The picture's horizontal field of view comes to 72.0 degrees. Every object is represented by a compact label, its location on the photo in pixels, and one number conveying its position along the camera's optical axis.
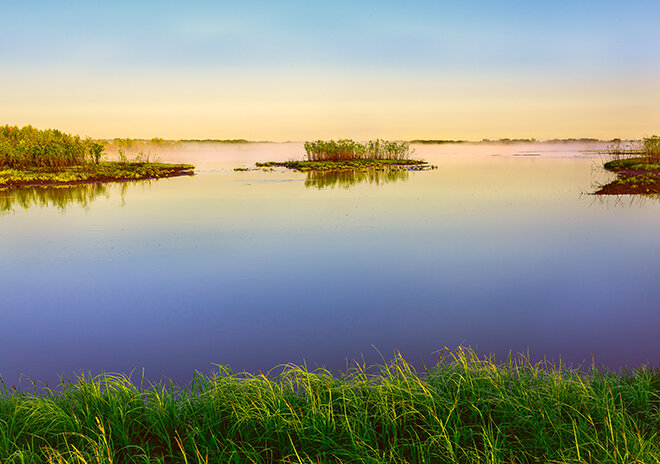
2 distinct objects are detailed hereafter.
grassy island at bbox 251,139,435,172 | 51.81
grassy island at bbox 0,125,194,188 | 33.56
